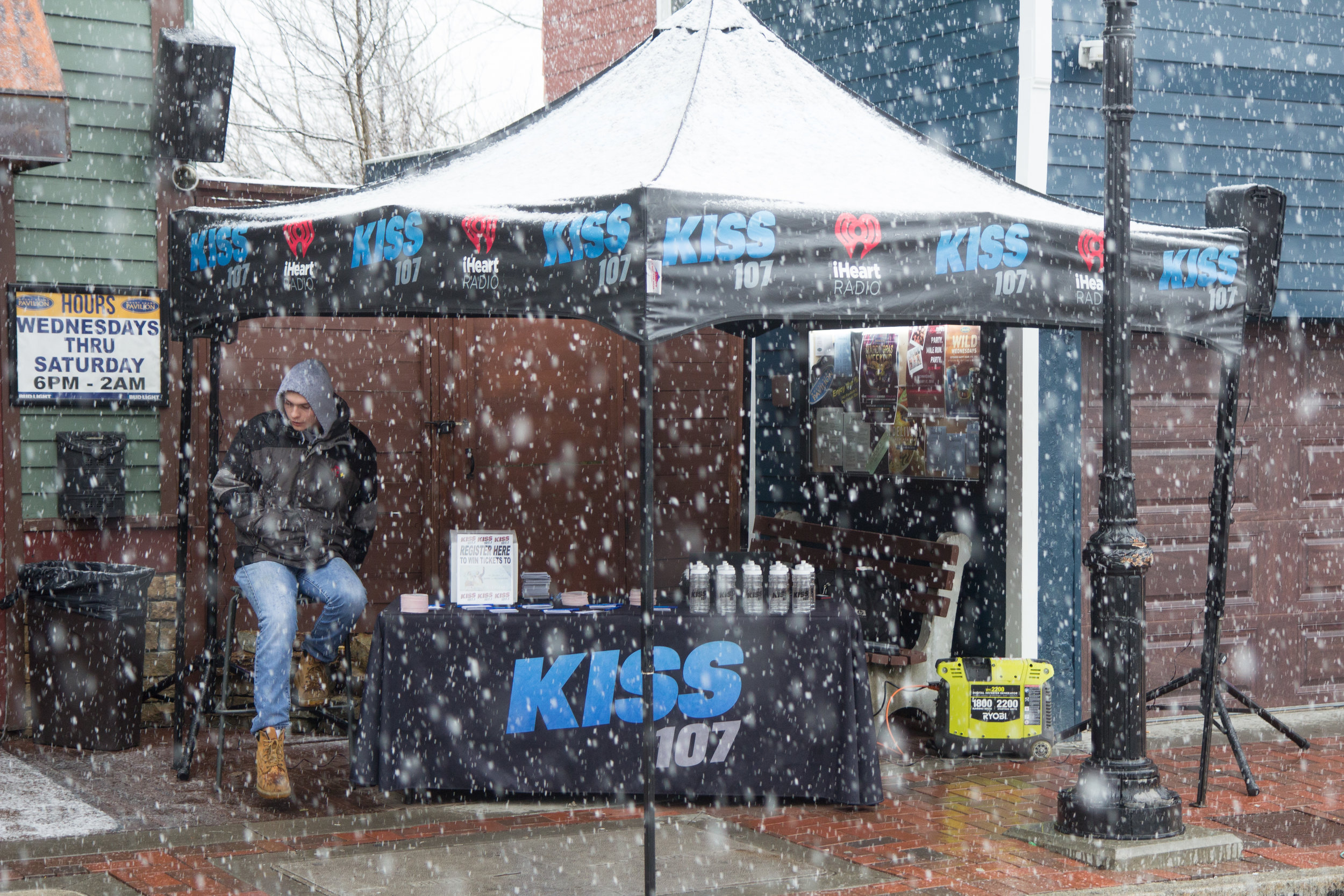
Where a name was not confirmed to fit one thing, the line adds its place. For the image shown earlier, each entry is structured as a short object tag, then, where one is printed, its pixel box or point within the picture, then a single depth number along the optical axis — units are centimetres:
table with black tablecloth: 664
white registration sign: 676
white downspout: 816
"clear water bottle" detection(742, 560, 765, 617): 671
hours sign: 841
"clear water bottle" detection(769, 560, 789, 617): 669
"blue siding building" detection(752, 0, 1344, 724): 825
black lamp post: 609
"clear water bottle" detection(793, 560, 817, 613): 676
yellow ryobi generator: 779
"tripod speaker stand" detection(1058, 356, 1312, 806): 688
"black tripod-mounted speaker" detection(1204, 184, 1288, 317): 696
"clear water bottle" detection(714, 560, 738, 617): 667
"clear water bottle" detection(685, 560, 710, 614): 675
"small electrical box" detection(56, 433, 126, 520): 848
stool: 699
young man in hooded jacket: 694
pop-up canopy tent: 538
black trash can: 792
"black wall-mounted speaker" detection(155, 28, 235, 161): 867
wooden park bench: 816
